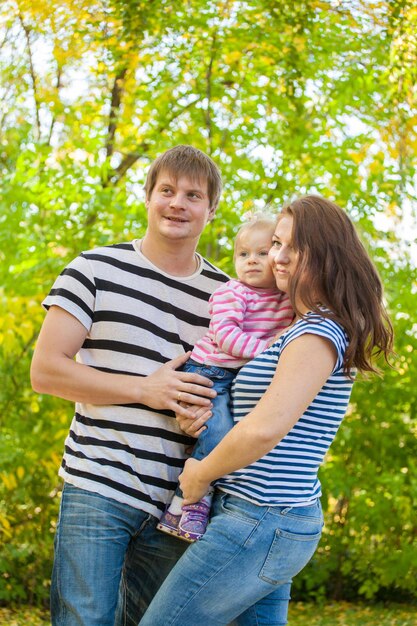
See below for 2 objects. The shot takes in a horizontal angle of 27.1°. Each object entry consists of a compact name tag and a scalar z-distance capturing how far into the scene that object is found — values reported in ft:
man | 7.47
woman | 6.31
